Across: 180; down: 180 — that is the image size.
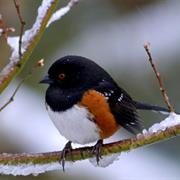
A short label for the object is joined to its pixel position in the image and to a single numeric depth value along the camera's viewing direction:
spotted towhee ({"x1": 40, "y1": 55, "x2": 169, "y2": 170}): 5.42
